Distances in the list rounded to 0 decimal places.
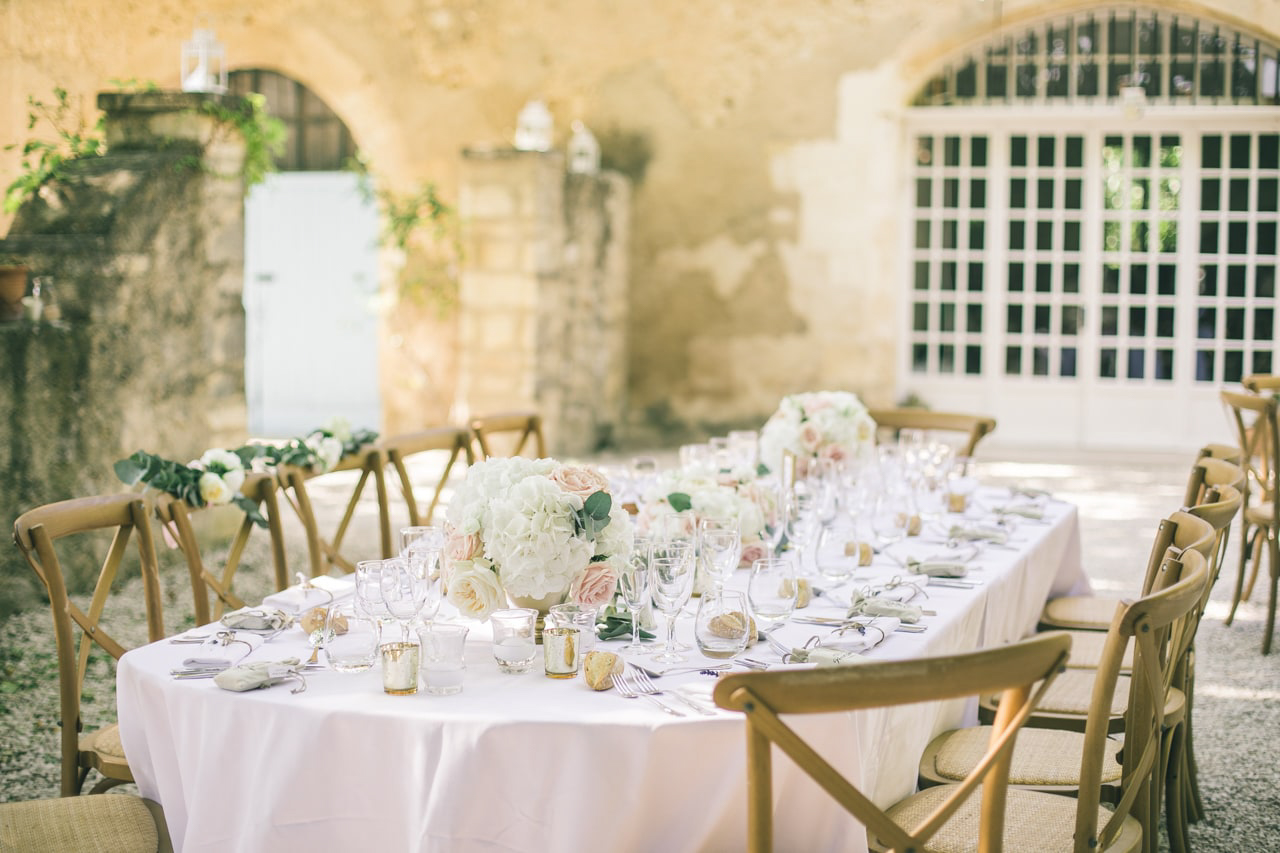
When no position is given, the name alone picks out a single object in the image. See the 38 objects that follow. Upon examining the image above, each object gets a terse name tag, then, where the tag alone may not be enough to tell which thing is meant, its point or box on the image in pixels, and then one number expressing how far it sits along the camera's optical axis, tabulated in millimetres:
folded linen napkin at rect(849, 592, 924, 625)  2500
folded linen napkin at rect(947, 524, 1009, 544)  3322
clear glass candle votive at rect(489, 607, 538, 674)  2133
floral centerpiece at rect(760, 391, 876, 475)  3848
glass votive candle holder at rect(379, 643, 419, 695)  2006
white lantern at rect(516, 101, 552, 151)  9234
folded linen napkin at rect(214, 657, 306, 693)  1998
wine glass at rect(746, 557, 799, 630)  2453
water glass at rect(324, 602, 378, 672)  2154
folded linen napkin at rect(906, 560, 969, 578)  2908
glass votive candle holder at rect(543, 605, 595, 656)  2158
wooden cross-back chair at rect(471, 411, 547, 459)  4398
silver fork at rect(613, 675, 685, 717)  1975
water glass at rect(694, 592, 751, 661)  2227
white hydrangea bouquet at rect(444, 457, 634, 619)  2229
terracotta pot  4754
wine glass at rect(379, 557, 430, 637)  2182
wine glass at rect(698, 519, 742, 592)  2387
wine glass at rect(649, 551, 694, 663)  2188
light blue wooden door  10383
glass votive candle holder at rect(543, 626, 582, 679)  2107
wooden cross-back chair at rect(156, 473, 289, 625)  2889
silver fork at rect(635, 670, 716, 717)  1930
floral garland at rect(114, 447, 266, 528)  3184
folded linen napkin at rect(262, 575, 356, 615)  2559
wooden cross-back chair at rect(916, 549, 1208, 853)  1959
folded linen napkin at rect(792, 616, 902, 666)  2176
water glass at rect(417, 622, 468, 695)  2018
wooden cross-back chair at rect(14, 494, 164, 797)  2389
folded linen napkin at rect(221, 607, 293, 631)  2375
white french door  9281
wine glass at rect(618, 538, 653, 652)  2227
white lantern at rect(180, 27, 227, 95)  6953
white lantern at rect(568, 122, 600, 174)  9383
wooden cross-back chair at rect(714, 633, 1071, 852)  1600
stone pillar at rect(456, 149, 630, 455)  8484
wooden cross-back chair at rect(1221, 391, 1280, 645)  4535
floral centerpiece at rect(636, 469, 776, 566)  2871
